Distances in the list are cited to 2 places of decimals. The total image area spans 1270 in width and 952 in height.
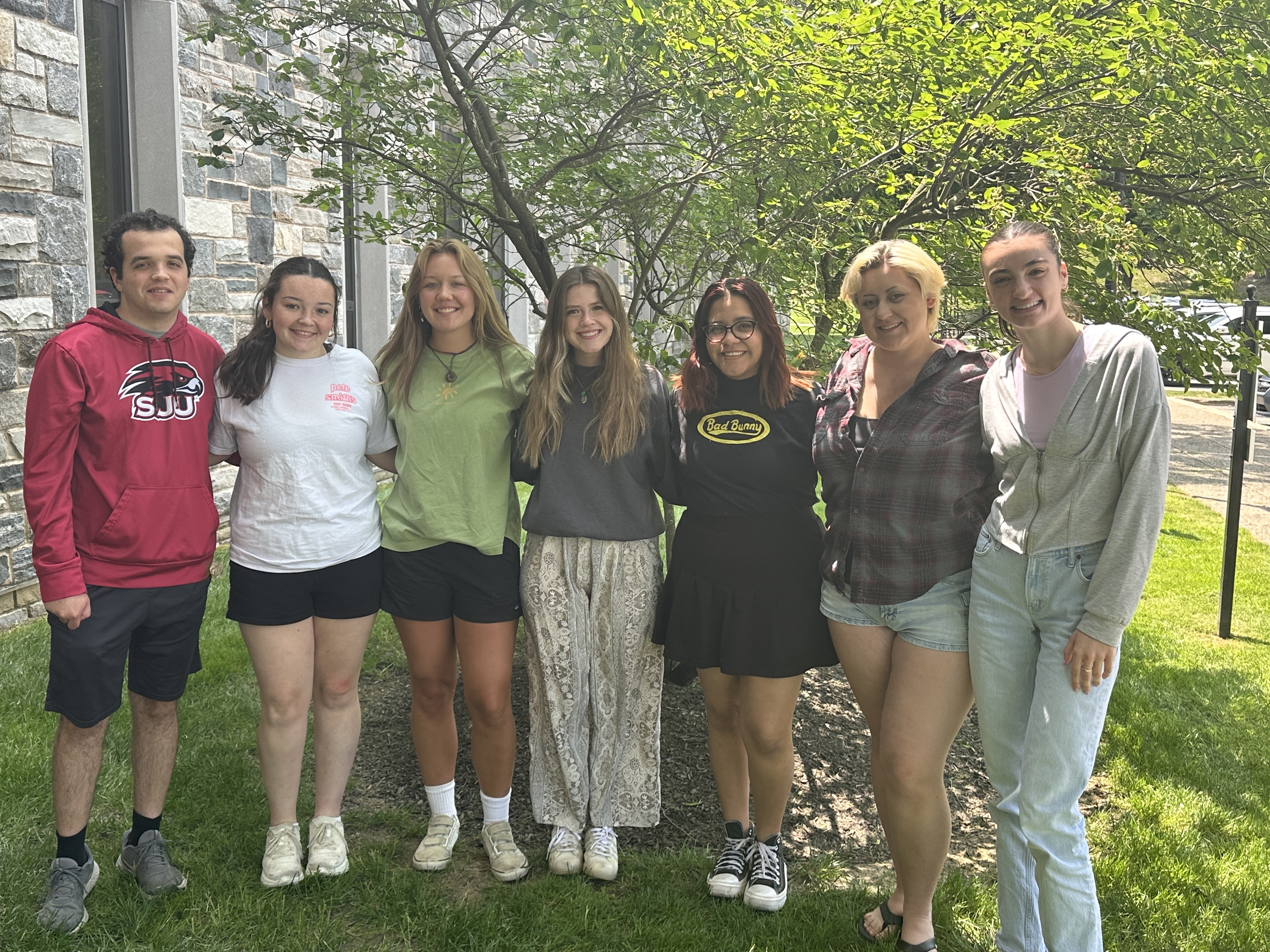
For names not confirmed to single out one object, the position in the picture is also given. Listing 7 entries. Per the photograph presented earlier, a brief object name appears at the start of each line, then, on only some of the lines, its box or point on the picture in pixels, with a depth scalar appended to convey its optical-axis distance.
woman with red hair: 2.95
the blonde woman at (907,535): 2.59
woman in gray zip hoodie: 2.23
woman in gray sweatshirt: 3.10
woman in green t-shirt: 3.11
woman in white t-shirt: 2.96
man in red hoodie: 2.70
